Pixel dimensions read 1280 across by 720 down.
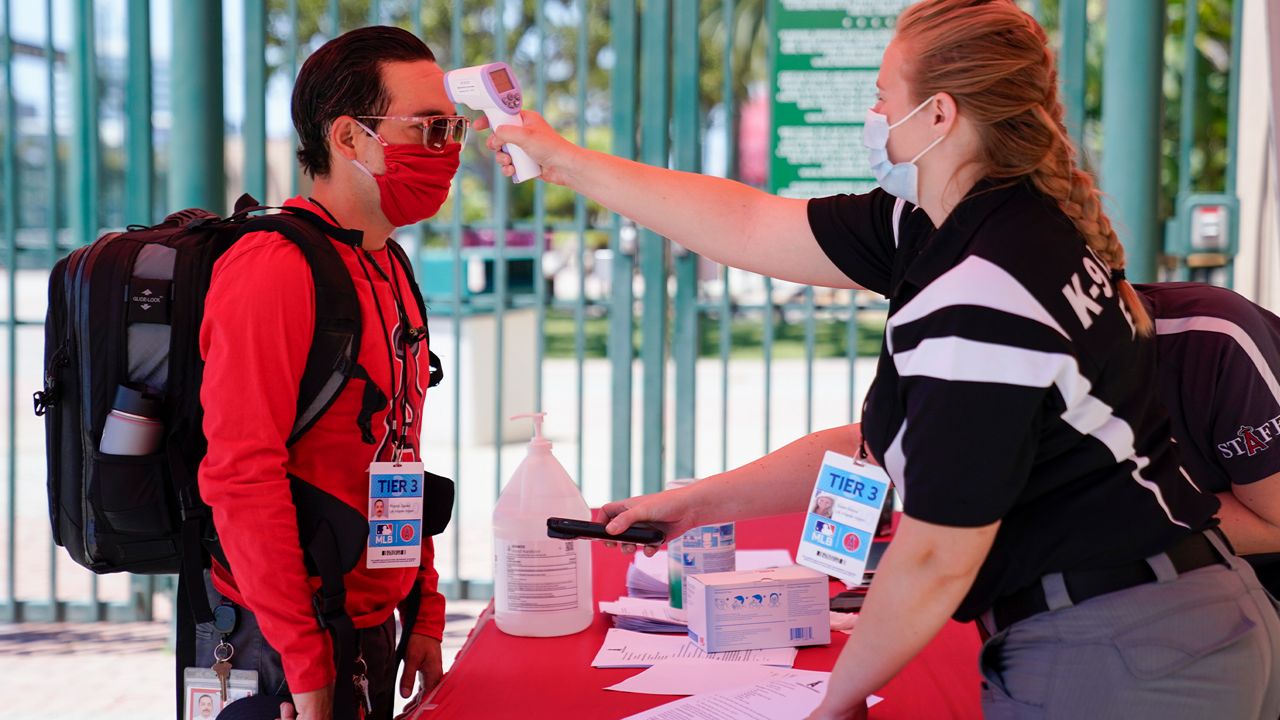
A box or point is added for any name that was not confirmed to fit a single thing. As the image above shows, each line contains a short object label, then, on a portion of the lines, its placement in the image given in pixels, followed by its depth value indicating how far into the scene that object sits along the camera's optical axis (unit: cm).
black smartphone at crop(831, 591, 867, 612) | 217
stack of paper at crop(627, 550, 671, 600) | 230
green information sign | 441
